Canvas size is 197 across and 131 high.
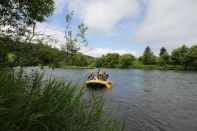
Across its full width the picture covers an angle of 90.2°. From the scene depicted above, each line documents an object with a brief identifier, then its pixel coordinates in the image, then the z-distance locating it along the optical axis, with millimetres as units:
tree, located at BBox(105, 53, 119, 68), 60961
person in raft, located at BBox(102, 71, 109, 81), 15315
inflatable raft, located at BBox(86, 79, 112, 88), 13760
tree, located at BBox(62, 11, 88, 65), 2774
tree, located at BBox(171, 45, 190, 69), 40493
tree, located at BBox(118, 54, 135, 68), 57110
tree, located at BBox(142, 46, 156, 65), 52645
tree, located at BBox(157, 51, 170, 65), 45959
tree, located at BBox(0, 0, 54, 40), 2883
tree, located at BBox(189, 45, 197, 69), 39214
